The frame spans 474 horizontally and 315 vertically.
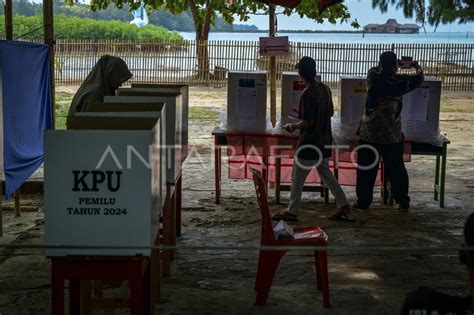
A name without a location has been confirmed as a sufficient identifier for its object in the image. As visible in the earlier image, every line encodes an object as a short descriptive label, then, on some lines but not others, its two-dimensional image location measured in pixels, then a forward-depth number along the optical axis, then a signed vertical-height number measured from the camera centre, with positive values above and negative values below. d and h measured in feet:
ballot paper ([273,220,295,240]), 15.15 -4.06
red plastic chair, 14.71 -4.42
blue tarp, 19.11 -2.09
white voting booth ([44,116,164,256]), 9.62 -2.10
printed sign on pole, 25.93 -0.27
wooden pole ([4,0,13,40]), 20.70 +0.34
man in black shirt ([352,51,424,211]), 22.00 -2.39
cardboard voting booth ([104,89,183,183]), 14.16 -1.67
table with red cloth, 23.41 -3.87
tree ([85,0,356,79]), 37.19 +1.68
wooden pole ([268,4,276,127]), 26.81 -1.38
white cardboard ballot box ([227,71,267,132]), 23.43 -2.02
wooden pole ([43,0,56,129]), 22.09 +0.14
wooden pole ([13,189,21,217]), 22.17 -5.25
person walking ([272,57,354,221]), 20.57 -2.70
